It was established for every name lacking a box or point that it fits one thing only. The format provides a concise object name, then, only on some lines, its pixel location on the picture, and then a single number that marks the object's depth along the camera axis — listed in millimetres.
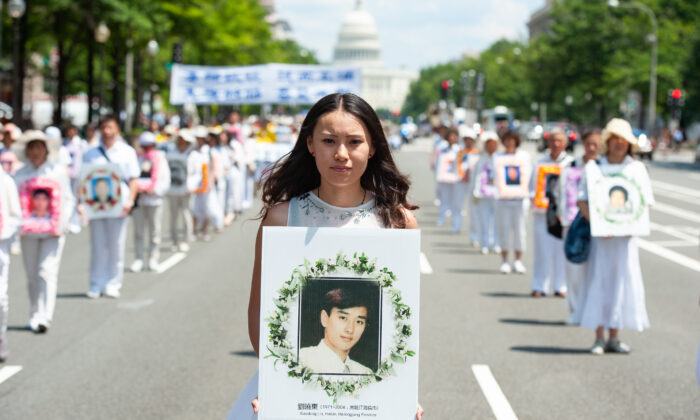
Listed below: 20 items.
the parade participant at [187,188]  17719
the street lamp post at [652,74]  60812
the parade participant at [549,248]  12940
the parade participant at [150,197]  14555
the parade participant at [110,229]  12625
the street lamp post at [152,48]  41828
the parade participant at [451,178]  21359
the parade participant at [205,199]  18828
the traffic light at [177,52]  39831
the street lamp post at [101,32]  36188
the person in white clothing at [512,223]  15164
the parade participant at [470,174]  19016
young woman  3703
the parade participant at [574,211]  10109
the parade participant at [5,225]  8852
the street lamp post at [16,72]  26281
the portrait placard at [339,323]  3471
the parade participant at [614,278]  9406
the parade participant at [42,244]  10352
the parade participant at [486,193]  16703
